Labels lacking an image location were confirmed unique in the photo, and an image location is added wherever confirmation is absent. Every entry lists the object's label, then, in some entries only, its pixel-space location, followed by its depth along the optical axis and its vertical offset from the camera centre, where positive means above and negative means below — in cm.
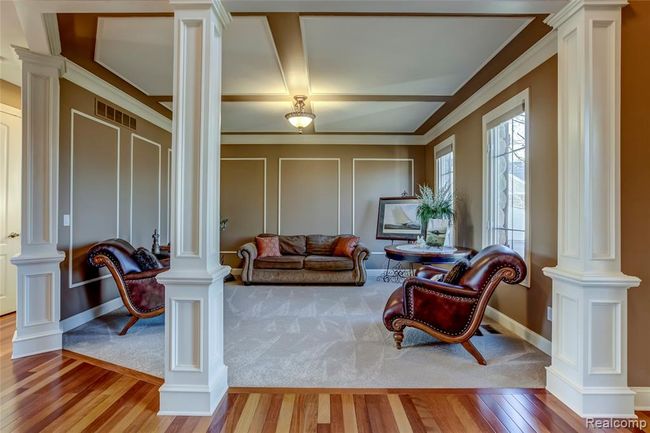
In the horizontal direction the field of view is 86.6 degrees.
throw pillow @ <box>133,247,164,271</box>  376 -48
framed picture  626 -3
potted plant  449 +6
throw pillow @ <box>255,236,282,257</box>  630 -54
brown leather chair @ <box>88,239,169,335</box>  342 -68
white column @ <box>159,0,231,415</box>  214 -4
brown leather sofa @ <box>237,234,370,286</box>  587 -89
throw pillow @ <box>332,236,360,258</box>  621 -52
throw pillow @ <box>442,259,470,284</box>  314 -49
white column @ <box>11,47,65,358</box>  304 +1
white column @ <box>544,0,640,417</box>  214 -5
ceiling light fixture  448 +133
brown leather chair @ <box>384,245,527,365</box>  279 -70
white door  410 +18
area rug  259 -120
